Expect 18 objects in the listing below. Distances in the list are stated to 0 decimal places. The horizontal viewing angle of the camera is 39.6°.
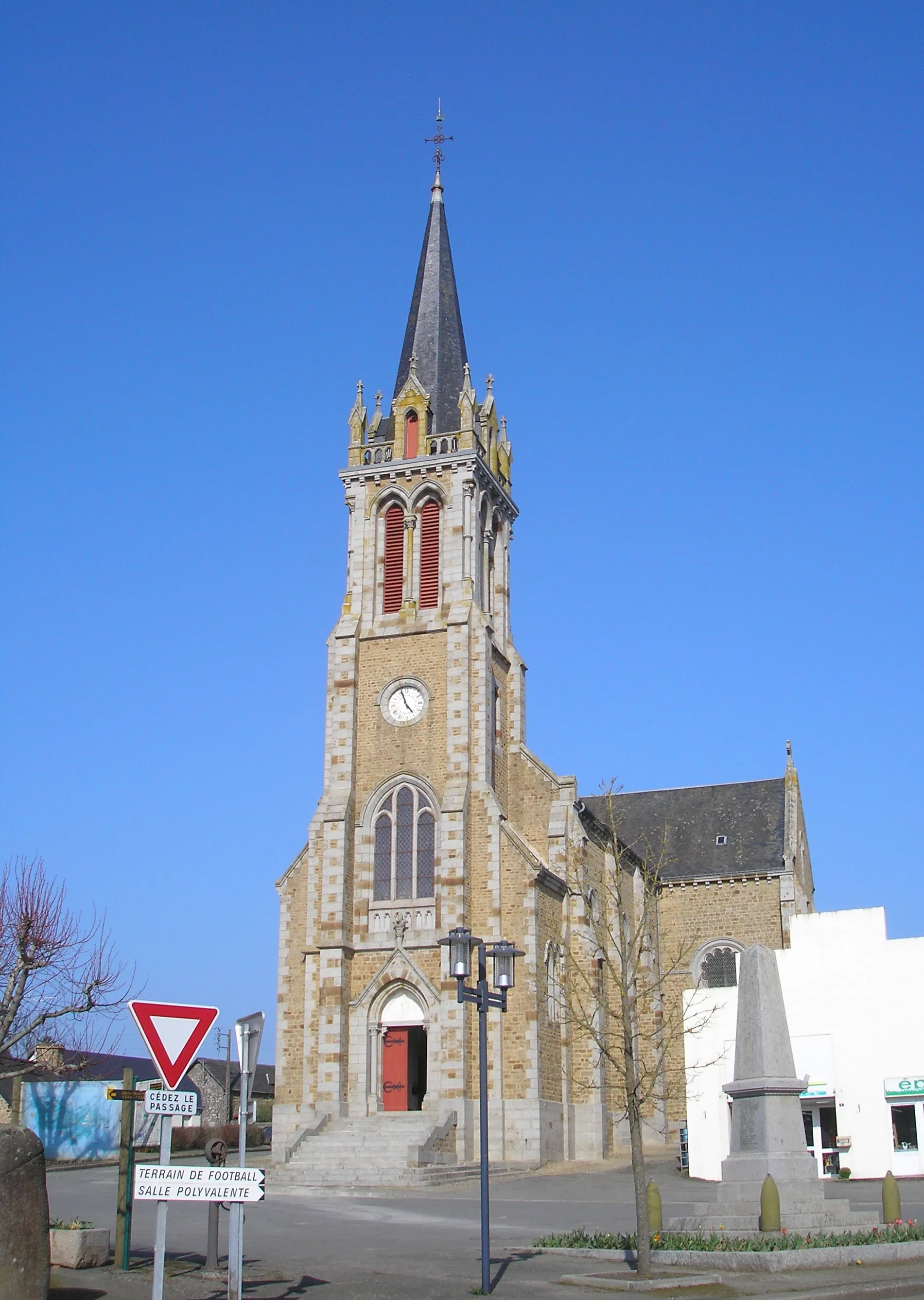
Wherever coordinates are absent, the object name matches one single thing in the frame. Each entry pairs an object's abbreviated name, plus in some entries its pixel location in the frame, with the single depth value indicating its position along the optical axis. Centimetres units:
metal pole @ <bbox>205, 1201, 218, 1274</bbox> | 1294
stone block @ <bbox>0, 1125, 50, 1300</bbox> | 1005
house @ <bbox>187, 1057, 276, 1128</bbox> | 6100
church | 3266
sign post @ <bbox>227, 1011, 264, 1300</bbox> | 1045
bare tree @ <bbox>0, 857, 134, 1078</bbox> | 2433
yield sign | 923
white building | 2975
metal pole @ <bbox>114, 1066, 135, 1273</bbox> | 1341
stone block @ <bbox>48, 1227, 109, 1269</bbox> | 1330
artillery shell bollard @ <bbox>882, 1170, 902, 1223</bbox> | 1658
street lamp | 1495
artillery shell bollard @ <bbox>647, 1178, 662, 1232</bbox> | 1587
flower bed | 1458
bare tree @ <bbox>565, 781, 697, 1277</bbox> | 3559
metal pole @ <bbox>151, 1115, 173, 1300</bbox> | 865
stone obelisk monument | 1622
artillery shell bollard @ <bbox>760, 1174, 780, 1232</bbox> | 1513
